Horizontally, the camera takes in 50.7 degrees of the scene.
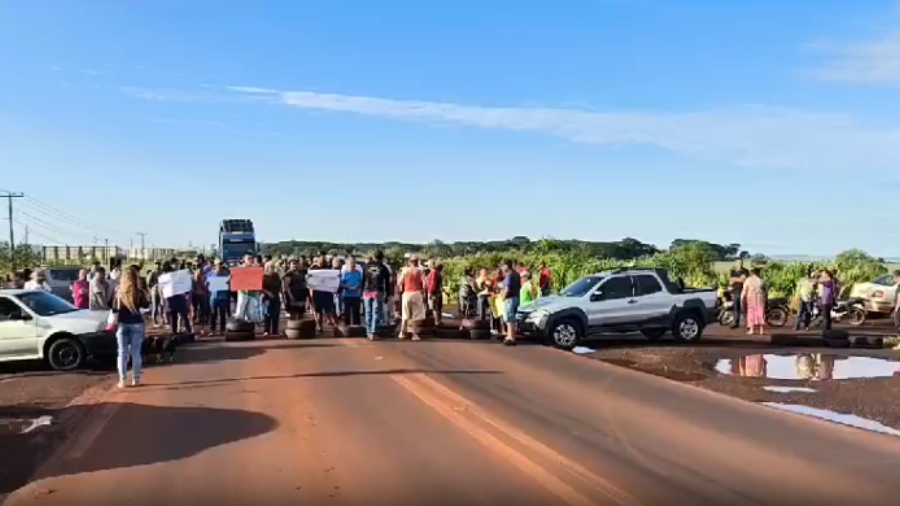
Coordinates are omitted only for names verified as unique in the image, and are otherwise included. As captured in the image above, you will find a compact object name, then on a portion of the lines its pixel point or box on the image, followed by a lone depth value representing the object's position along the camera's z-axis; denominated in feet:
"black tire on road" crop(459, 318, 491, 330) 71.20
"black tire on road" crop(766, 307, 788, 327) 95.08
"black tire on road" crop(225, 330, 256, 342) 68.08
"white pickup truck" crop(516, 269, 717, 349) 70.33
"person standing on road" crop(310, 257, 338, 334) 75.41
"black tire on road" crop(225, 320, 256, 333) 68.13
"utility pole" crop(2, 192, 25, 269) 192.91
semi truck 192.13
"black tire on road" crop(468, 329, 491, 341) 70.95
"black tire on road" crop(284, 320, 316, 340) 68.49
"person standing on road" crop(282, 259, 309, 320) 74.02
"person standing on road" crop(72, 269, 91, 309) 73.26
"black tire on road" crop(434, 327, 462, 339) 71.00
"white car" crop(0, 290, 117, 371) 55.47
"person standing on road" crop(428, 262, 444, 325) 78.69
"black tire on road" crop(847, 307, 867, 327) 97.76
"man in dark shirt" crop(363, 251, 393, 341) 67.62
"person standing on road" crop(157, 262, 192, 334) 69.53
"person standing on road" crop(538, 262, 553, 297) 89.45
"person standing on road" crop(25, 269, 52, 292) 66.73
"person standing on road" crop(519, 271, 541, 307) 76.82
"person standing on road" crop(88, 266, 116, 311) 69.00
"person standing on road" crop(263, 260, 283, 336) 71.92
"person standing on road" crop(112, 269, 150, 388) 44.34
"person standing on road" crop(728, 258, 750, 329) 90.63
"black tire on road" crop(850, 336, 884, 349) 71.72
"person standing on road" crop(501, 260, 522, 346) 65.72
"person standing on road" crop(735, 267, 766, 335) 81.61
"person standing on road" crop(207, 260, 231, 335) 74.23
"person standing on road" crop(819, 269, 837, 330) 84.99
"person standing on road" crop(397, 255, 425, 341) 68.03
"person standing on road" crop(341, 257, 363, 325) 72.69
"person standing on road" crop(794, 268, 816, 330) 88.58
